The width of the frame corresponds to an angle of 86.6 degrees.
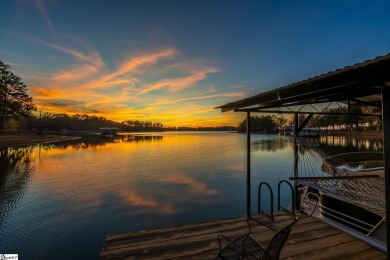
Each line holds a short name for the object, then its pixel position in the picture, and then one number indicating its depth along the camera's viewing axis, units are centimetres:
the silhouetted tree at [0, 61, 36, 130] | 4947
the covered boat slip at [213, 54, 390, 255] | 218
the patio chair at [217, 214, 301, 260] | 240
